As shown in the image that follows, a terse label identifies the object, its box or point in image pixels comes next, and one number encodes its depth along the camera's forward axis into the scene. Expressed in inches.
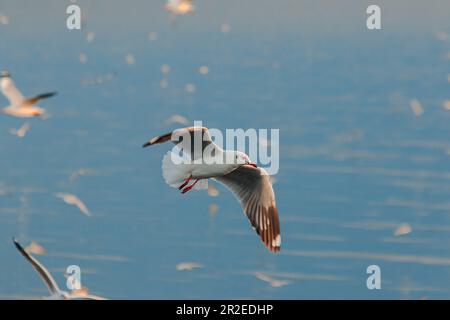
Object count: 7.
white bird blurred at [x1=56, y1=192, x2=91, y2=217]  775.8
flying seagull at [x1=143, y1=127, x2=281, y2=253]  499.8
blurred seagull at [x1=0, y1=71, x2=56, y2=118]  573.6
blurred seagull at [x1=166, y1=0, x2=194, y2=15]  759.1
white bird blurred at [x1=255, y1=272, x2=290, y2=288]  712.5
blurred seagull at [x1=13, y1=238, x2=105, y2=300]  486.6
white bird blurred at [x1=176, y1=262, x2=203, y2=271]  709.9
